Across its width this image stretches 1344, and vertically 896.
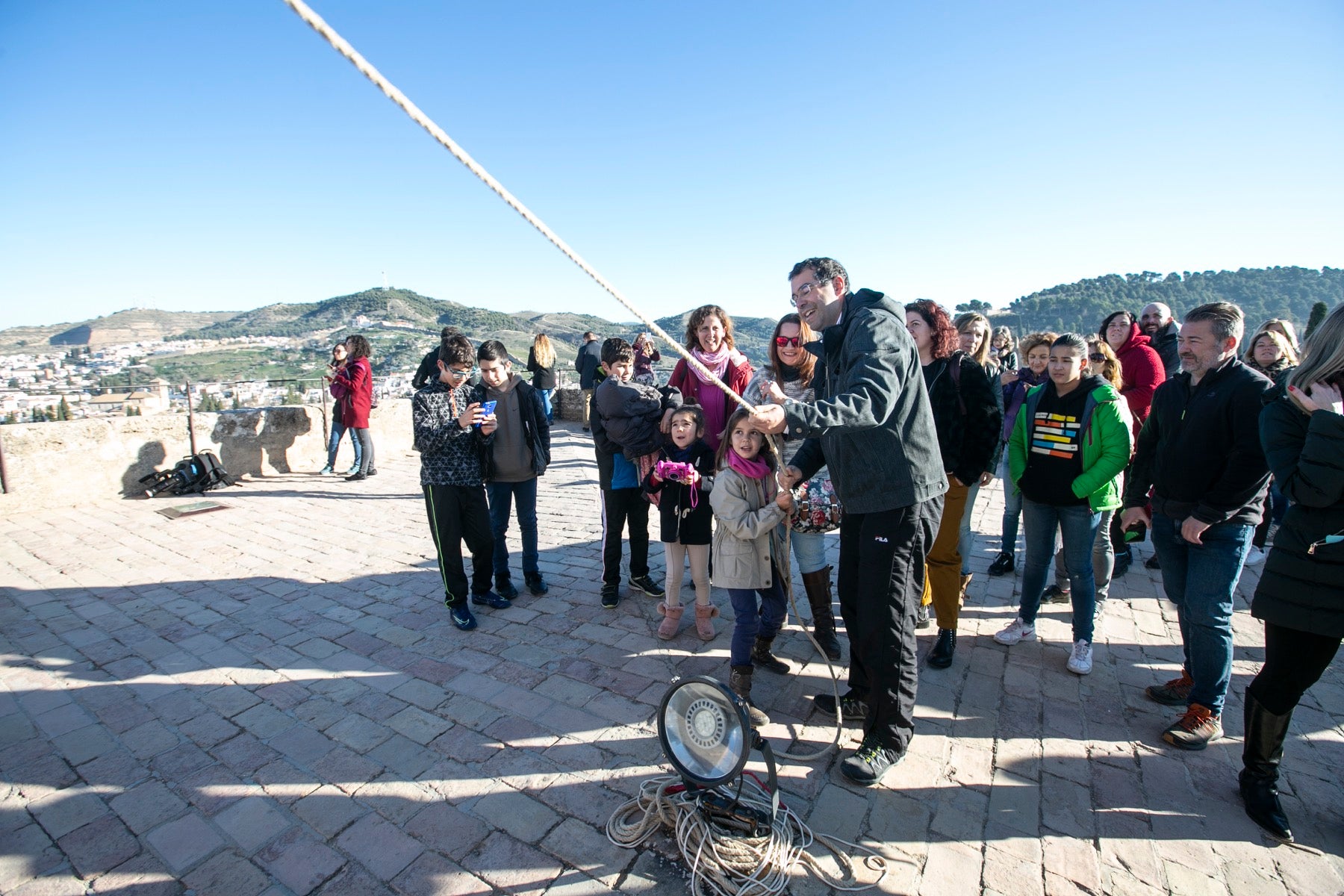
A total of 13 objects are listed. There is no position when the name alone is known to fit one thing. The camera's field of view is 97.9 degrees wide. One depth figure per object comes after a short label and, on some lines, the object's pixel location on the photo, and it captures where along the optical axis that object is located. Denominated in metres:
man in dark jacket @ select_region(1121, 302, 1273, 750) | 2.89
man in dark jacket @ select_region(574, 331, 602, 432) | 10.19
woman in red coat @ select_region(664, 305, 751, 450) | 4.48
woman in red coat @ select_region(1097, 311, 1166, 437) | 5.27
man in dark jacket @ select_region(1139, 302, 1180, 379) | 6.09
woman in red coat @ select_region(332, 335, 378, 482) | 8.80
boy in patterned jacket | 4.29
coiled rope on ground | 2.16
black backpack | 8.31
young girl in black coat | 4.04
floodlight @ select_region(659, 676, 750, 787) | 2.18
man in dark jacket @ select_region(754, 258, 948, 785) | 2.66
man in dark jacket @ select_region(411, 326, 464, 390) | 6.25
